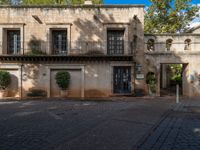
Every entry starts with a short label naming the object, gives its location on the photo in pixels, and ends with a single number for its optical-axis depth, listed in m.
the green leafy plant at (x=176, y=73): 18.57
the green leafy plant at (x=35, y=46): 12.71
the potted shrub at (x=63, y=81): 12.16
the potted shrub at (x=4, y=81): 11.99
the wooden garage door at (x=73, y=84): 12.70
